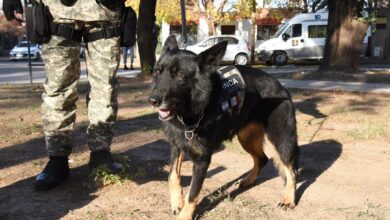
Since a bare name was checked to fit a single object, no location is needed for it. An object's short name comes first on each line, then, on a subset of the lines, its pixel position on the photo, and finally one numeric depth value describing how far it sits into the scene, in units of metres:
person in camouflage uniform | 3.90
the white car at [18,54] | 35.88
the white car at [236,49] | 25.16
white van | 25.95
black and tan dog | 3.31
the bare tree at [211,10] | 35.41
